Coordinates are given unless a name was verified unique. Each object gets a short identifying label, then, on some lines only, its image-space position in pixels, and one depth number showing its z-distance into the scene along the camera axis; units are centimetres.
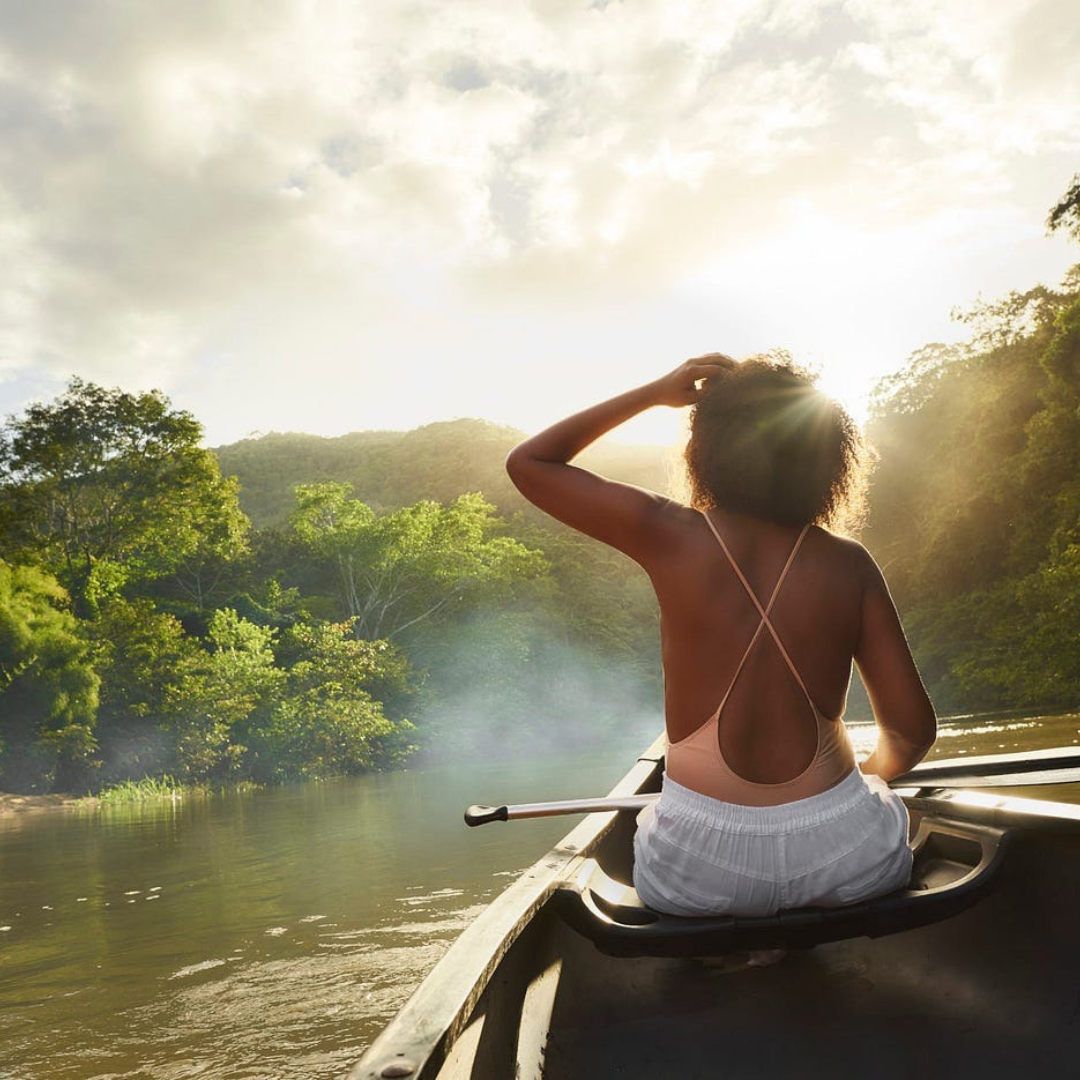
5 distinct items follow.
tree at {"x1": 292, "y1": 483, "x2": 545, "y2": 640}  2623
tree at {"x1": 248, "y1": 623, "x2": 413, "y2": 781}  1989
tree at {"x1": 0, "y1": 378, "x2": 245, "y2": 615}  2042
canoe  153
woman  156
